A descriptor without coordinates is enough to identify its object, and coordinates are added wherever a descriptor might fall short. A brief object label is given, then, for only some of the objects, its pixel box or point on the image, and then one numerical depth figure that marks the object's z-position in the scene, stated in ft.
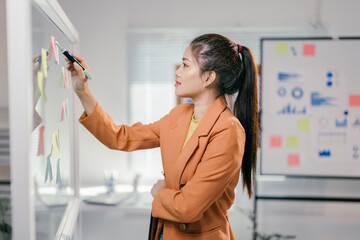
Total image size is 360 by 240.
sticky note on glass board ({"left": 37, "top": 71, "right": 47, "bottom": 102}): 2.65
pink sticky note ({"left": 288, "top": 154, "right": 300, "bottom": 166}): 7.69
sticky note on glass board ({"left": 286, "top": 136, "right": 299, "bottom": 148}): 7.68
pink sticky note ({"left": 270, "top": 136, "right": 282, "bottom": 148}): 7.68
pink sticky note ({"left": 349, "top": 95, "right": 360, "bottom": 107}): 7.55
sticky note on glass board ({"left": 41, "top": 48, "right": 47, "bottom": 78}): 2.81
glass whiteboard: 2.67
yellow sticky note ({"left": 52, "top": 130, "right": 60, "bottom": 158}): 3.45
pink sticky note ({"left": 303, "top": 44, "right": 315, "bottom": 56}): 7.54
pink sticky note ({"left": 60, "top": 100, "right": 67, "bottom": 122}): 3.89
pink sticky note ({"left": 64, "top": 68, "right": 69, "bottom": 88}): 3.94
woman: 3.50
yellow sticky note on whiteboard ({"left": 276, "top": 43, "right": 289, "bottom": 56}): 7.58
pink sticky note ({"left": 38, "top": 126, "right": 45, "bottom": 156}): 2.78
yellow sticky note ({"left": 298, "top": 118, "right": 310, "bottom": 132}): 7.63
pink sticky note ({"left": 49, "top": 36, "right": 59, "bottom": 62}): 3.24
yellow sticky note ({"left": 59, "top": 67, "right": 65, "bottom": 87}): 3.67
